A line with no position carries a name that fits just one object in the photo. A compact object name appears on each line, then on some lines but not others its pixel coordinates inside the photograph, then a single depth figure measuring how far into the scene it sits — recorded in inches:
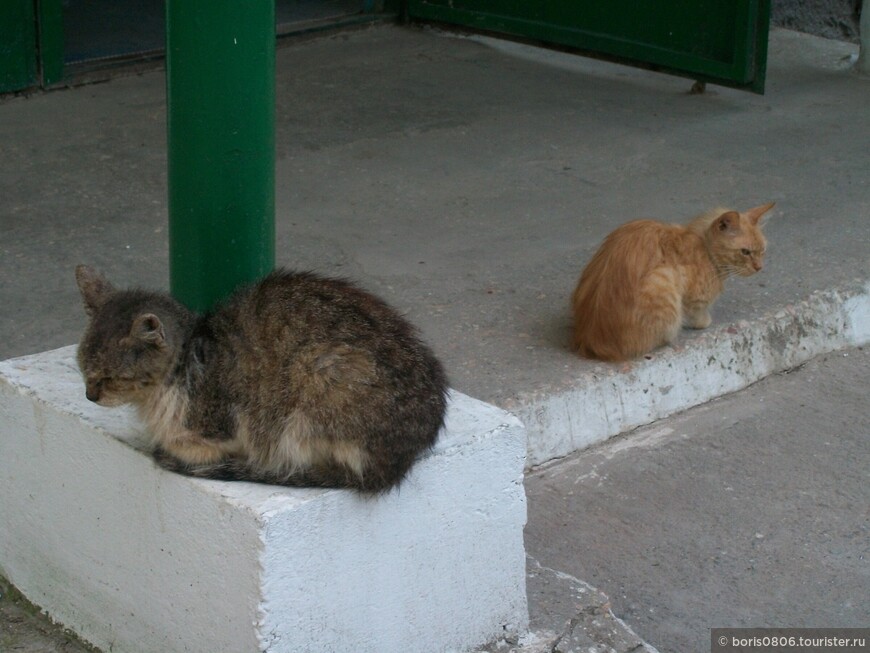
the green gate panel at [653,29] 310.5
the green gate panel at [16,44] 293.7
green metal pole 124.5
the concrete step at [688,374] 184.4
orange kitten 192.9
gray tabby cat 118.6
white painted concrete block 118.6
